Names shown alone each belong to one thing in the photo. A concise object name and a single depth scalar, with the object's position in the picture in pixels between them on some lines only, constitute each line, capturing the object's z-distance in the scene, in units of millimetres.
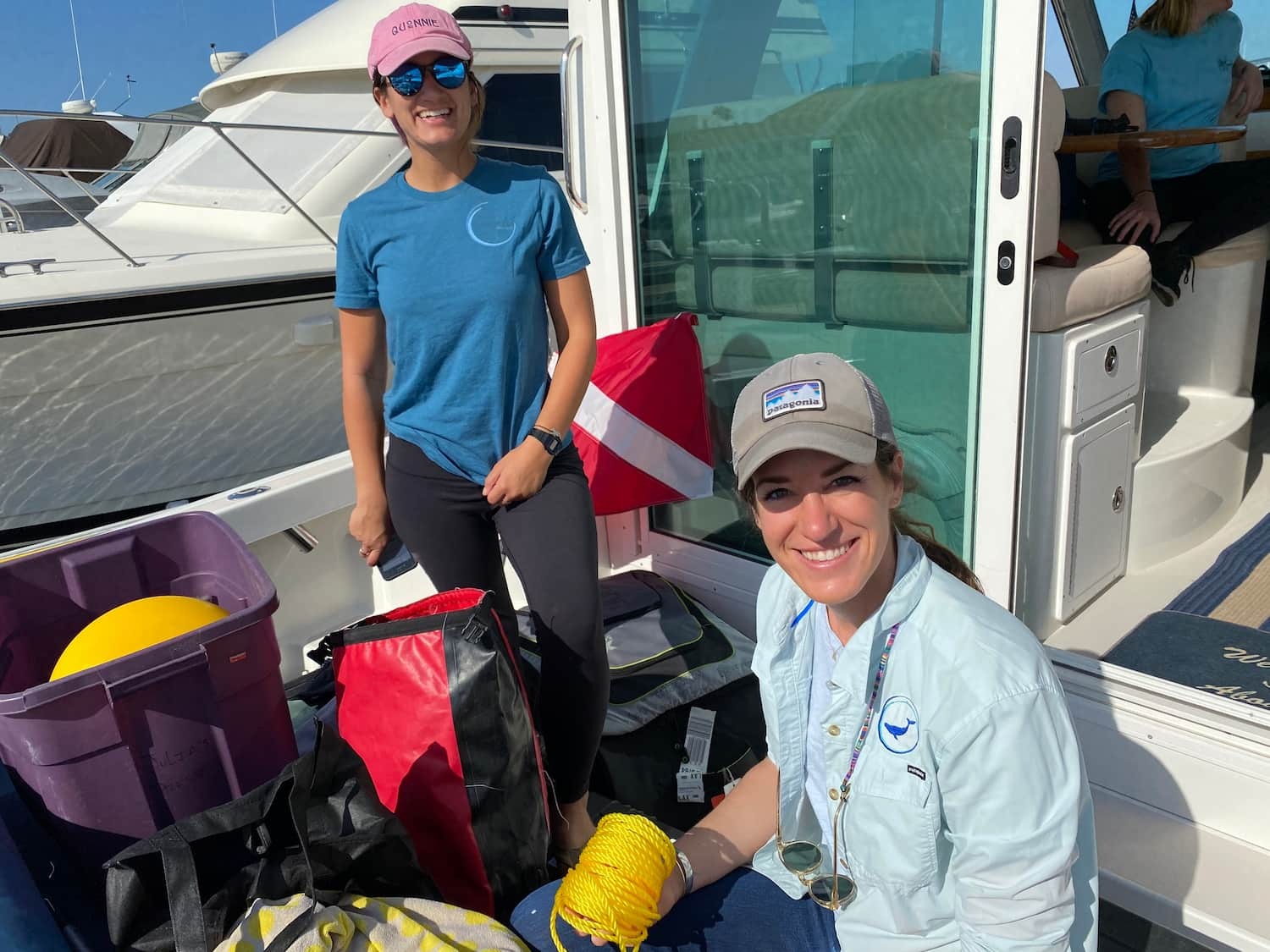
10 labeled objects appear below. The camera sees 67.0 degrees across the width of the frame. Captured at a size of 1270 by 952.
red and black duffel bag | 1591
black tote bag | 1274
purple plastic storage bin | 1417
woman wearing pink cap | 1703
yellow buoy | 1556
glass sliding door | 2020
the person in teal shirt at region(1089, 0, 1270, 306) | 2891
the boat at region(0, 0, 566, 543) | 4219
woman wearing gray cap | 1011
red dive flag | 2545
